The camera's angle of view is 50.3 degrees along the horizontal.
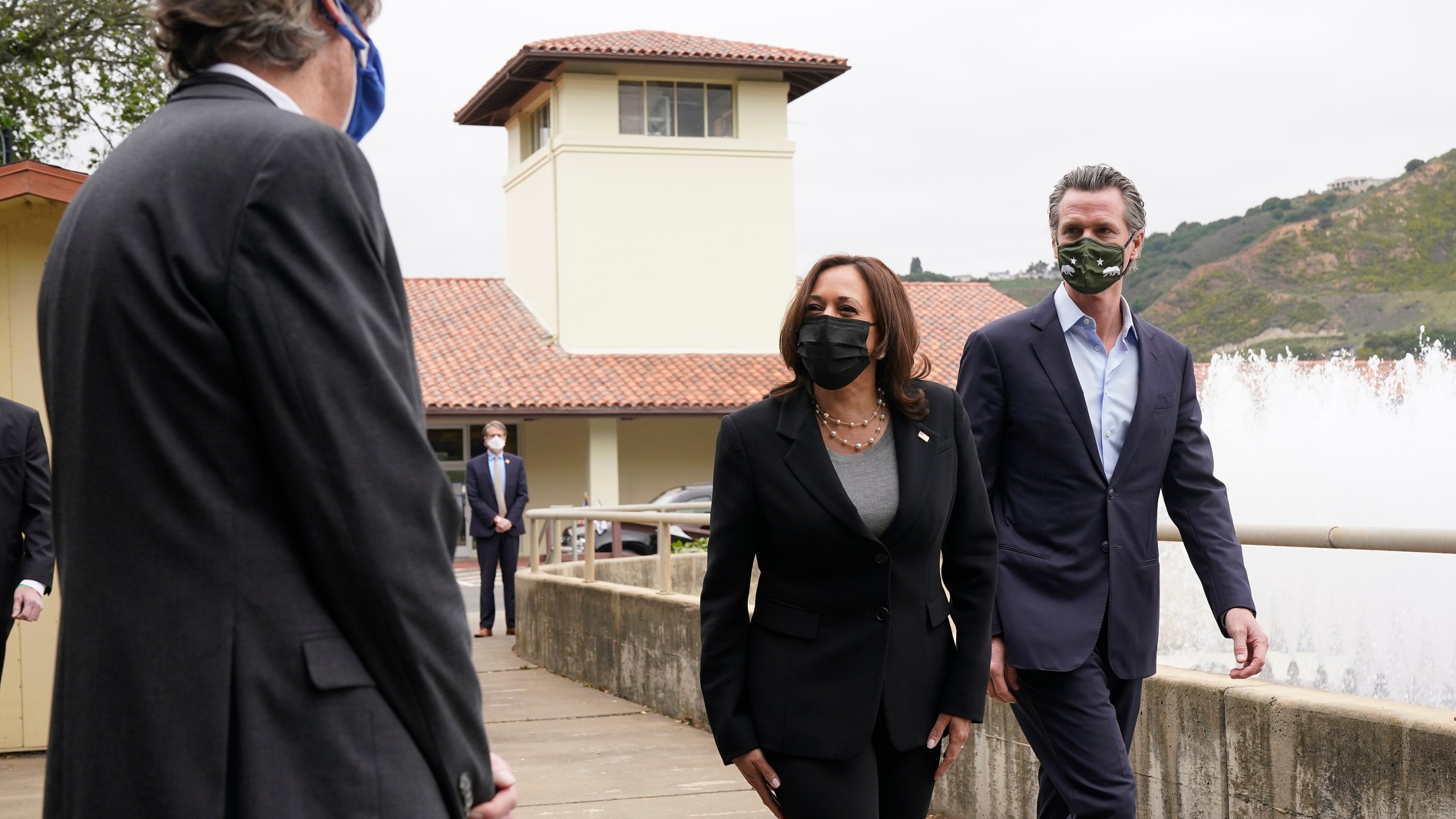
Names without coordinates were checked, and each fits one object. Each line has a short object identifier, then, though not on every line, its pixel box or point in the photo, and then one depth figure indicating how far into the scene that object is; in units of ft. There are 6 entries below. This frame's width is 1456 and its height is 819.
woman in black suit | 12.54
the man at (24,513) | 22.77
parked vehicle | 95.04
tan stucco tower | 118.83
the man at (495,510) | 53.88
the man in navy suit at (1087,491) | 14.10
